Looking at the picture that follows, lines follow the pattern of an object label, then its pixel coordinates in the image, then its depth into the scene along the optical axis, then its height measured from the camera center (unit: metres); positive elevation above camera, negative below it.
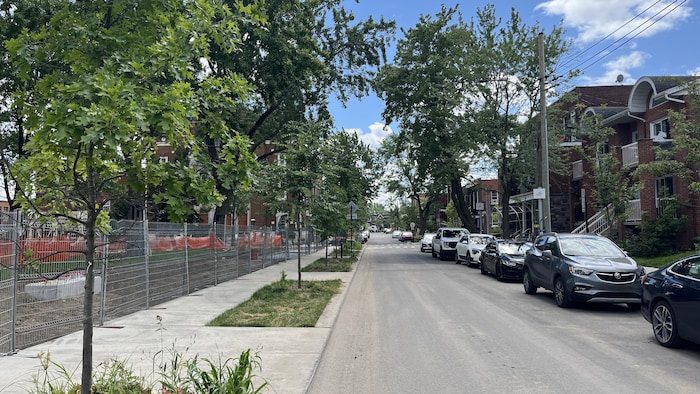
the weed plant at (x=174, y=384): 4.34 -1.44
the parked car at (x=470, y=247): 23.80 -1.34
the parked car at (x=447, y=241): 29.27 -1.27
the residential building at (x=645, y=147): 22.11 +3.52
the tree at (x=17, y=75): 3.92 +5.14
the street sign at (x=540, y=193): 18.89 +0.98
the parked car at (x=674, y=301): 7.07 -1.26
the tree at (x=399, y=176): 55.09 +5.68
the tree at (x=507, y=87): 28.48 +7.68
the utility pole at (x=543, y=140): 19.42 +3.13
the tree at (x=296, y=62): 20.69 +7.24
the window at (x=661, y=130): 24.43 +4.46
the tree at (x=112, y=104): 3.39 +0.85
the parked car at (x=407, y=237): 72.40 -2.35
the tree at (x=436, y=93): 30.94 +8.23
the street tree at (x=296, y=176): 14.02 +1.28
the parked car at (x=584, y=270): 10.61 -1.16
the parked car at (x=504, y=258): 17.19 -1.39
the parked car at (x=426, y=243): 39.41 -1.78
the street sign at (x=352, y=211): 25.78 +0.54
